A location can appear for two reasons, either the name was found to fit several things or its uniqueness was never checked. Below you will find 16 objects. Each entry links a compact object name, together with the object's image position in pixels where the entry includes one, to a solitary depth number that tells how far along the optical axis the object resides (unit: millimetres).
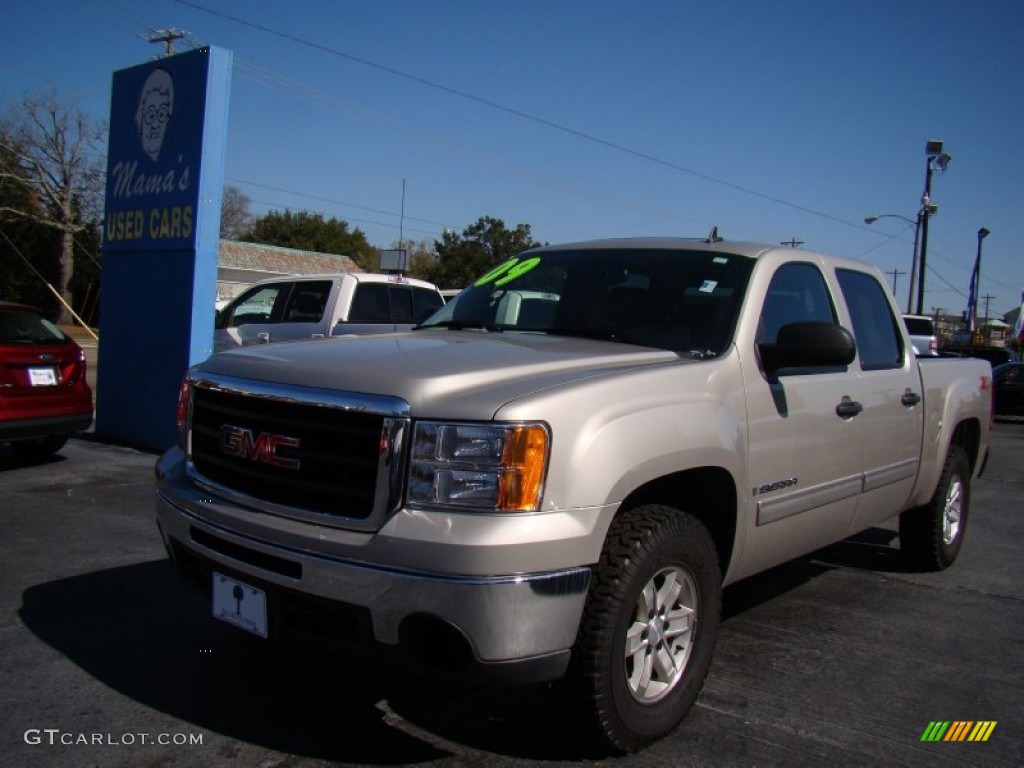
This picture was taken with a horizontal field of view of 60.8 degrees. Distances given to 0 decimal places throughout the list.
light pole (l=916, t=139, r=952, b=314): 28141
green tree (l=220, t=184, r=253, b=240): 71881
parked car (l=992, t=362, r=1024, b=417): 20078
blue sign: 8742
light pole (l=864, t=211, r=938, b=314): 30438
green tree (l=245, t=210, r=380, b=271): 72000
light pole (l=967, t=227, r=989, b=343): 37031
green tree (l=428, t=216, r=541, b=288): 54250
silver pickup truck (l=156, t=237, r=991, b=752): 2598
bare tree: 46906
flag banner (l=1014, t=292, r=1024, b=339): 32056
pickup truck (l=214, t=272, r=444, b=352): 10469
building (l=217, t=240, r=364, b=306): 46322
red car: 7438
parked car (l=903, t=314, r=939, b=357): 20991
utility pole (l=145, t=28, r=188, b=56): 28875
